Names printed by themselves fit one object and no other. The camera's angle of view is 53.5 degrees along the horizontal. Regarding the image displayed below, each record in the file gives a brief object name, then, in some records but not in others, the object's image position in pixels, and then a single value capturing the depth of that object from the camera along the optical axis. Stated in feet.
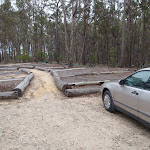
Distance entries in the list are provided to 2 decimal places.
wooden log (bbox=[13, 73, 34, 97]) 21.58
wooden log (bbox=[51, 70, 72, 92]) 23.50
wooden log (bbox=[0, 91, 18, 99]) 20.31
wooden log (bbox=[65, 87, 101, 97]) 21.71
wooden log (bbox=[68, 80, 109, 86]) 26.12
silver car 10.89
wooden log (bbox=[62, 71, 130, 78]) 38.61
